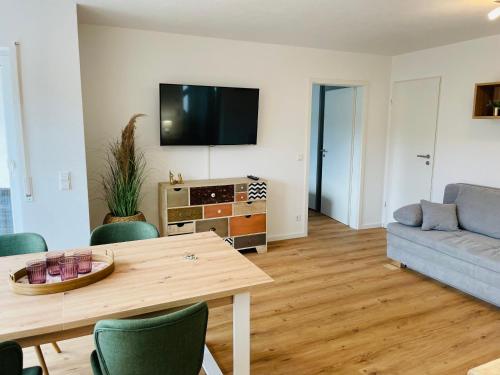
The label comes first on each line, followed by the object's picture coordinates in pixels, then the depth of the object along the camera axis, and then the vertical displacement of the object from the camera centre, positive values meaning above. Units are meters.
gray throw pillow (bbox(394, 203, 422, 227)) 4.02 -0.86
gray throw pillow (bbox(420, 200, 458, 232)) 3.92 -0.86
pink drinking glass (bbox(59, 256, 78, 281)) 1.82 -0.66
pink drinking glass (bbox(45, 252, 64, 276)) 1.88 -0.66
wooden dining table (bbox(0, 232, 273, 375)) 1.49 -0.72
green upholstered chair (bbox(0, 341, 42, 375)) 1.29 -0.79
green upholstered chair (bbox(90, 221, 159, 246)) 2.55 -0.68
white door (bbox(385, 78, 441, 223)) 4.90 -0.08
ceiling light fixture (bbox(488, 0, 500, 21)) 2.58 +0.84
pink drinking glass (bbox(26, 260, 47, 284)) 1.79 -0.67
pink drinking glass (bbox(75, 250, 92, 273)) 1.88 -0.65
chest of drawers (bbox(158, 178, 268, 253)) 4.12 -0.86
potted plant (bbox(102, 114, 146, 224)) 3.76 -0.50
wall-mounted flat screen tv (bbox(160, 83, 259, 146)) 4.14 +0.22
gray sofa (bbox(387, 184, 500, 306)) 3.24 -1.04
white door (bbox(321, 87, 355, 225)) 5.67 -0.27
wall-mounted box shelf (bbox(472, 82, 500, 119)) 4.05 +0.40
